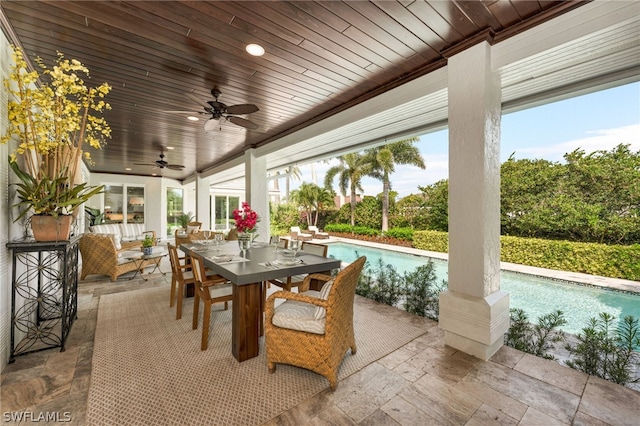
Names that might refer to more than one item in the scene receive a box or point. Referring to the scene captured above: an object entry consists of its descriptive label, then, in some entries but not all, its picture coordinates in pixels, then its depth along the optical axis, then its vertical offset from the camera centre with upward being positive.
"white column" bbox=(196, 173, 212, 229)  9.53 +0.58
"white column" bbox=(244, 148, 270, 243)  5.86 +0.63
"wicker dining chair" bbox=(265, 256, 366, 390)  1.84 -0.86
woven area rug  1.62 -1.24
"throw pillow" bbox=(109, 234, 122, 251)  5.60 -0.56
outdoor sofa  6.61 -0.51
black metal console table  2.18 -0.77
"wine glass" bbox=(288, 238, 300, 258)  3.10 -0.40
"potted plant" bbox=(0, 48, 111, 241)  2.01 +0.58
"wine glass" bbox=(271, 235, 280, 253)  4.13 -0.41
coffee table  4.67 -0.87
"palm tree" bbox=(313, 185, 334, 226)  15.51 +1.00
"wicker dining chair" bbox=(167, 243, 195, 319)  2.97 -0.72
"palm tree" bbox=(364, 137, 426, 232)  12.32 +2.65
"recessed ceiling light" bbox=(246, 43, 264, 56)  2.35 +1.54
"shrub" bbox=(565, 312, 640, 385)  1.96 -1.15
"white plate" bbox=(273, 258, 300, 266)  2.52 -0.48
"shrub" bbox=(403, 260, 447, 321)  3.24 -1.04
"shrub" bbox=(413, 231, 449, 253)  9.35 -1.00
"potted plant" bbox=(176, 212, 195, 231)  11.03 -0.13
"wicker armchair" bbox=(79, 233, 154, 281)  4.50 -0.74
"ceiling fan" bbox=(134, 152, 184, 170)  6.49 +1.32
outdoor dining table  2.19 -0.60
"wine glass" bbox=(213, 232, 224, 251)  3.57 -0.32
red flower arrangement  3.15 -0.05
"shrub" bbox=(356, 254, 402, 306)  3.66 -1.07
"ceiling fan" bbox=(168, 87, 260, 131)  2.88 +1.21
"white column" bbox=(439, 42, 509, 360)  2.21 +0.03
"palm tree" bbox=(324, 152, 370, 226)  13.62 +2.27
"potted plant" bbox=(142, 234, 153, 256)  4.76 -0.59
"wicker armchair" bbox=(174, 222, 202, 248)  4.92 -0.45
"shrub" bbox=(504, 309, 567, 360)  2.37 -1.20
